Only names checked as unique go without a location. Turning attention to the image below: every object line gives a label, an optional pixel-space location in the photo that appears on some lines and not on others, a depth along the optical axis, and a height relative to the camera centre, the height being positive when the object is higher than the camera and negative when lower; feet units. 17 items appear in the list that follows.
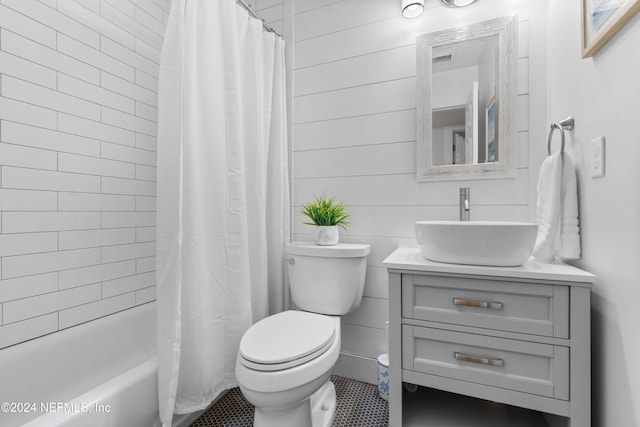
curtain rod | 5.10 +3.70
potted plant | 5.25 -0.16
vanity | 3.01 -1.41
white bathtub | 2.98 -2.19
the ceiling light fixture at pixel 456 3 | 4.74 +3.46
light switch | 2.88 +0.54
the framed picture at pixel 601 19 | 2.41 +1.78
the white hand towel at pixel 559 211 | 3.42 -0.01
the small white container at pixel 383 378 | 4.98 -2.90
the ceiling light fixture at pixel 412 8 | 4.96 +3.54
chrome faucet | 4.56 +0.11
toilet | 3.30 -1.68
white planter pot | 5.24 -0.43
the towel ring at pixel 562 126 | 3.52 +1.06
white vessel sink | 3.19 -0.36
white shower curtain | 3.63 +0.20
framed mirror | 4.60 +1.84
